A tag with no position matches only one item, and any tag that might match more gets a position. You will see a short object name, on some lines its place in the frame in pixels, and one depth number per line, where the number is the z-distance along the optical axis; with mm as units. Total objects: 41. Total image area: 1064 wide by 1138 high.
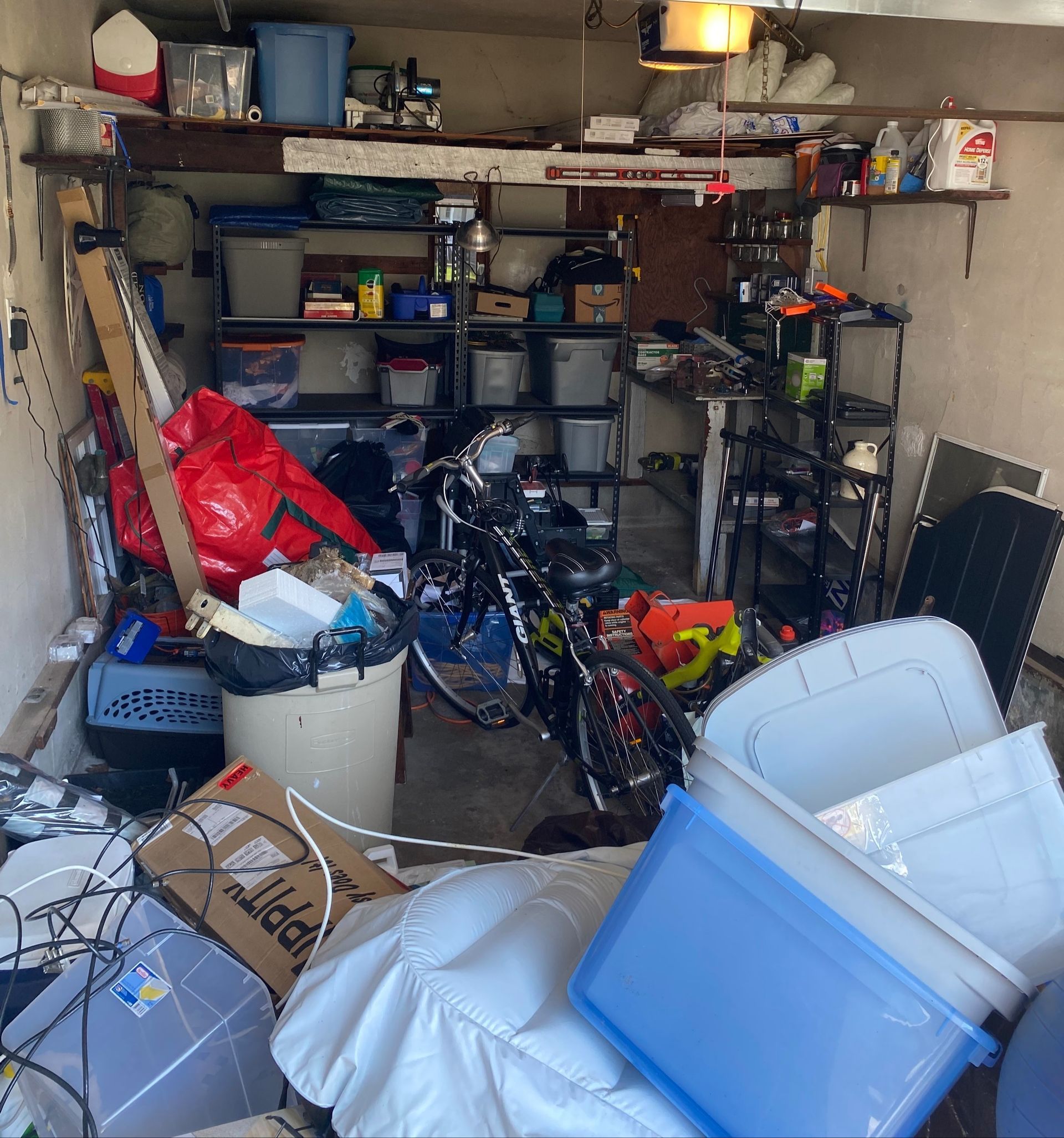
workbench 4488
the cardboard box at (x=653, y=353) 4891
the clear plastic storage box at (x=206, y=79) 3762
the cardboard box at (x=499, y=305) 4562
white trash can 2307
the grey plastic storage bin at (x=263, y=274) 4207
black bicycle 2666
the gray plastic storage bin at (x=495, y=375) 4551
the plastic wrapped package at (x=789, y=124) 4133
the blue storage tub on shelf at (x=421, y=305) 4441
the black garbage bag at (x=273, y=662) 2236
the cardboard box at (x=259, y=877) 1816
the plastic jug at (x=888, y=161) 3562
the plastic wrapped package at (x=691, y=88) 4055
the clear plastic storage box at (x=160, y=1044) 1464
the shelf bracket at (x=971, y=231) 3318
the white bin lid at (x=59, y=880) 1661
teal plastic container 4613
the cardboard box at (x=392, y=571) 3270
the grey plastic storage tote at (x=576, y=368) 4613
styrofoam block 2252
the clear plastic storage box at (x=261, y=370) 4336
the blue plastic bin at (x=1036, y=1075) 1040
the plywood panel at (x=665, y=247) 5168
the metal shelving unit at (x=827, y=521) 3531
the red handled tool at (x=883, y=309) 3463
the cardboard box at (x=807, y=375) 3943
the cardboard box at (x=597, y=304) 4586
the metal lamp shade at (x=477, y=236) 3941
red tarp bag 3139
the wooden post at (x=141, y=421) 2869
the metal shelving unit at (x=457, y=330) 4312
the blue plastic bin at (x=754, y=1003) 1003
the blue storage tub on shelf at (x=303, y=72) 3824
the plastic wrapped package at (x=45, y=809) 1896
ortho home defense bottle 3203
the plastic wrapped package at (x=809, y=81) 4004
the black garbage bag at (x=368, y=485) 4148
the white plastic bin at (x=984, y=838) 1215
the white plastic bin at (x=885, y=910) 1013
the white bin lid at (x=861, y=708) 1430
